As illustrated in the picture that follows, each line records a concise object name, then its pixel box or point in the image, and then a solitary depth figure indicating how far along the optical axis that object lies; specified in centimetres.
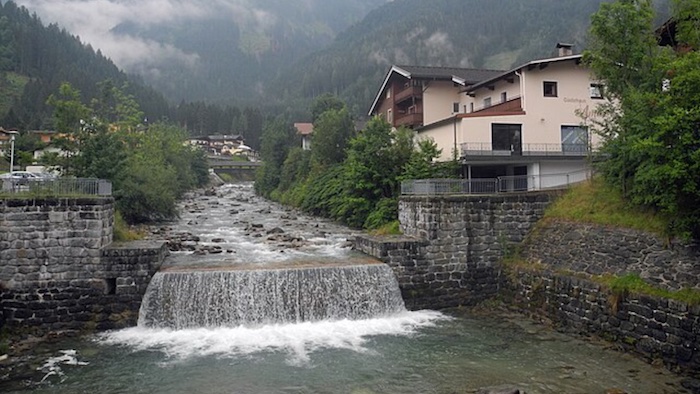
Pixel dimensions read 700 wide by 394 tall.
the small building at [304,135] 8093
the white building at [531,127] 3183
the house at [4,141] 5815
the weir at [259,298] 1916
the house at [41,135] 7074
